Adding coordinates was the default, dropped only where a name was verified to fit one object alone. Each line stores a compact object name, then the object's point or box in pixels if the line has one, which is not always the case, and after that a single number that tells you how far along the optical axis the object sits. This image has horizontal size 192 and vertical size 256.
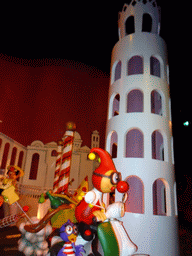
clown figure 2.25
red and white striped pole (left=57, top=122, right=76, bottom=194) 4.75
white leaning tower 3.65
